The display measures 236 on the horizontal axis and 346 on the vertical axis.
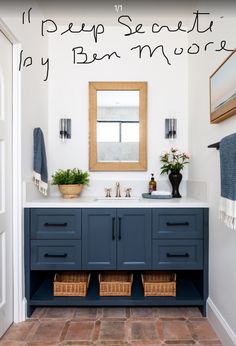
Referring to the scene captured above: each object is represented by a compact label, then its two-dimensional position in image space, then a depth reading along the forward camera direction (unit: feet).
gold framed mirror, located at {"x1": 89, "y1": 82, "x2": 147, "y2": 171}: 8.72
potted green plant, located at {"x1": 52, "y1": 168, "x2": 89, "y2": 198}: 8.11
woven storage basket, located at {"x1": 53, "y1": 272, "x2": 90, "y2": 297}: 7.11
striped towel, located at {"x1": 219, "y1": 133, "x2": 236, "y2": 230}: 4.71
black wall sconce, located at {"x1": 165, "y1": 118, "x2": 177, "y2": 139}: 8.73
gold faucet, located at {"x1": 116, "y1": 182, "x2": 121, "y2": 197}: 8.61
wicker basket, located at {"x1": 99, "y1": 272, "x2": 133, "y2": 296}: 7.07
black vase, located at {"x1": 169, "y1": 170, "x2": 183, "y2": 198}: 8.29
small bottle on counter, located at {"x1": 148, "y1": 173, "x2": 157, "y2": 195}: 8.54
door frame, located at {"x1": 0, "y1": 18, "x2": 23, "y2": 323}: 6.64
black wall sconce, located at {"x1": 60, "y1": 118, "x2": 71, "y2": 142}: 8.73
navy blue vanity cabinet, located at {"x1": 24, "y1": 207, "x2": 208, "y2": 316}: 6.84
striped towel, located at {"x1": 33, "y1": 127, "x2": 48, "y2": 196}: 7.48
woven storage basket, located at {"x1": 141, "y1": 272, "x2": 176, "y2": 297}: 7.07
